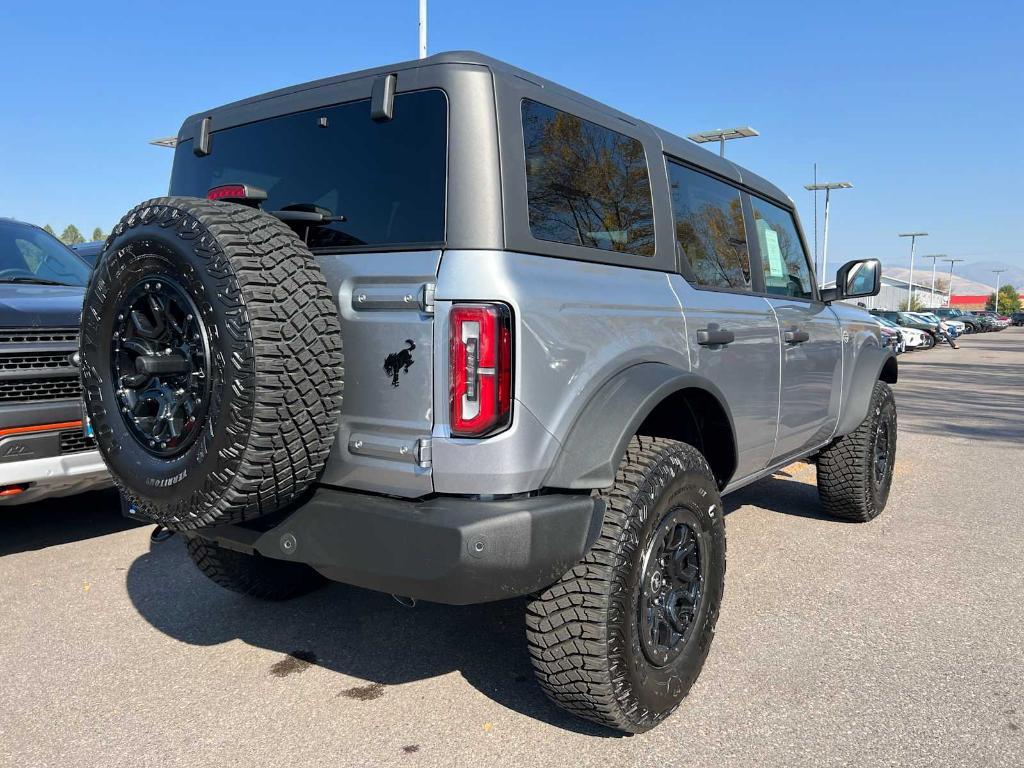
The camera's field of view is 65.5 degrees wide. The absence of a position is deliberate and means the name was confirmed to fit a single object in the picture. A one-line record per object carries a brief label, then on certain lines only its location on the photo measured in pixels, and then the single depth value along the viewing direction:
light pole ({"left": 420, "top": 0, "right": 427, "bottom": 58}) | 10.08
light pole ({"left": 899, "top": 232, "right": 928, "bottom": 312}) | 70.44
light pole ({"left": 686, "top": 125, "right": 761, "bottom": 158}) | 18.75
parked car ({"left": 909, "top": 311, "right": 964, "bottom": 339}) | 34.93
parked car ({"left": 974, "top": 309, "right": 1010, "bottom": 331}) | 65.69
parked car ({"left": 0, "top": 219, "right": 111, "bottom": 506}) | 3.85
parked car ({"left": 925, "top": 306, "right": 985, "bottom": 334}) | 57.88
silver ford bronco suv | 2.19
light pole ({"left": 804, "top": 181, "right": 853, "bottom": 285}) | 33.14
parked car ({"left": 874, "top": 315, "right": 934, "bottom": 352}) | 30.22
